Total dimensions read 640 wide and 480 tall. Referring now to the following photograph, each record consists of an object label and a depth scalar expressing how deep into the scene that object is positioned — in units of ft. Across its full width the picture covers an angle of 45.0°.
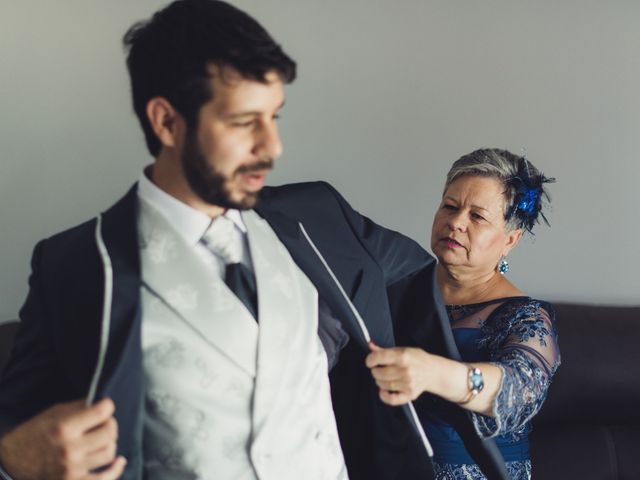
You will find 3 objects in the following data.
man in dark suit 3.33
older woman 4.84
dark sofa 6.61
